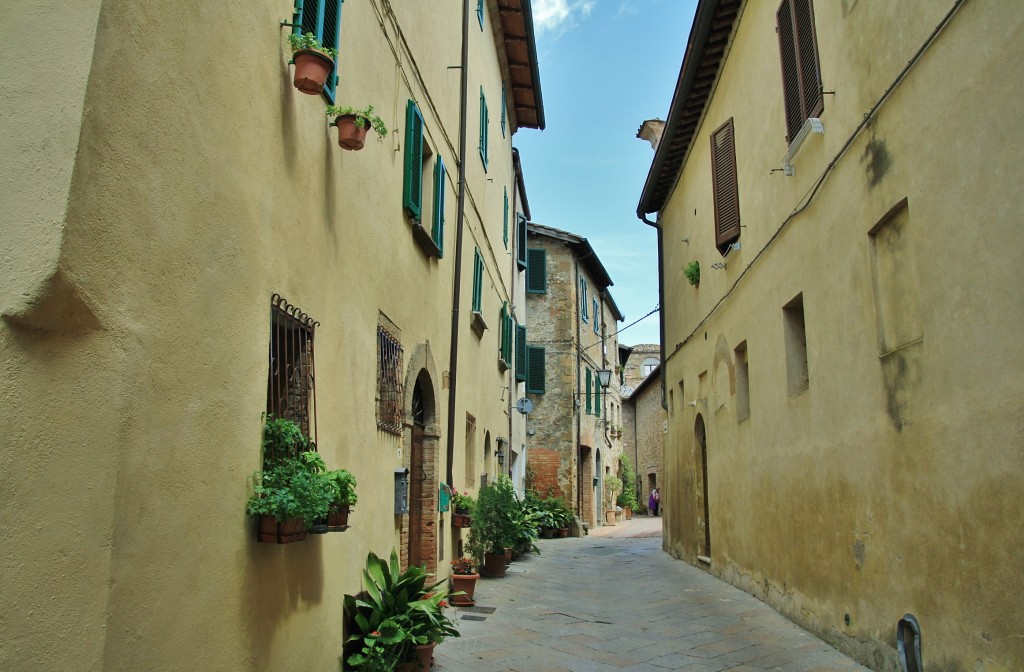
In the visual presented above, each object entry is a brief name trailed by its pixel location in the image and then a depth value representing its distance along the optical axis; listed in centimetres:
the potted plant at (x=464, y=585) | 829
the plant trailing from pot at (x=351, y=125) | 461
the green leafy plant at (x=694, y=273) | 1184
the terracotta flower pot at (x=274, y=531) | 358
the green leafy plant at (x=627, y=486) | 3120
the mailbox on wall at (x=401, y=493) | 643
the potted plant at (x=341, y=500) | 400
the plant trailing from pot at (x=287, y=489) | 357
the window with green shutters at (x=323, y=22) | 422
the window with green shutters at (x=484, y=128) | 1177
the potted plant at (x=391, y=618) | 496
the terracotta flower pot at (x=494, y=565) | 1073
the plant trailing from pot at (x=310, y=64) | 392
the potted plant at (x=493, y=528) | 1034
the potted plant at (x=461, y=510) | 936
